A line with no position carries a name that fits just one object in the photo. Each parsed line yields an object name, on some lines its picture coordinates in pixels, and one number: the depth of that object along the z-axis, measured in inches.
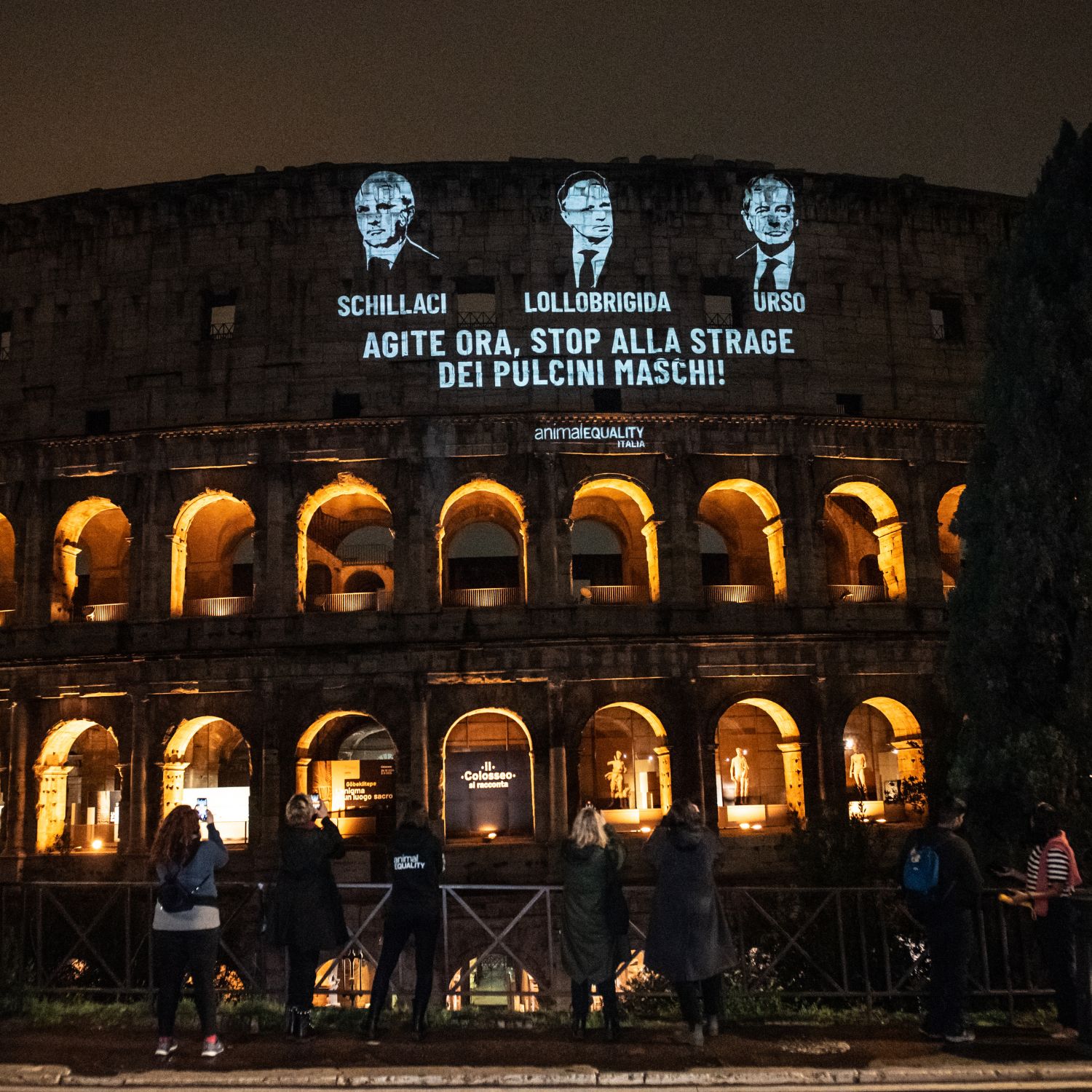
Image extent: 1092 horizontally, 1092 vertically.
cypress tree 420.5
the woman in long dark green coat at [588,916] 316.8
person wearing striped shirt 311.3
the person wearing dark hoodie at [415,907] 318.0
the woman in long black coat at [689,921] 302.4
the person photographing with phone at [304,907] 312.5
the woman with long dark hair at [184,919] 288.5
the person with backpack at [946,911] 300.8
